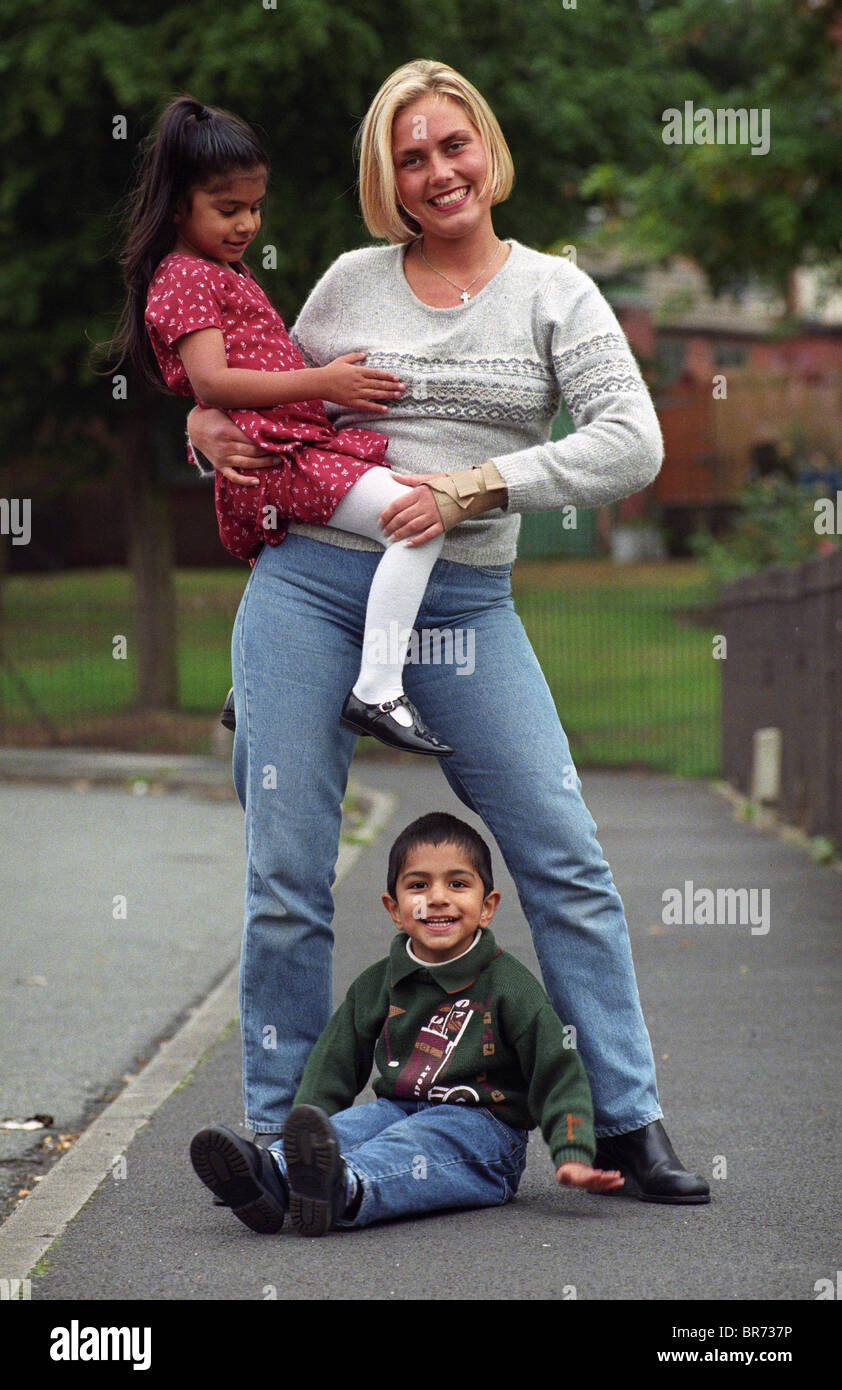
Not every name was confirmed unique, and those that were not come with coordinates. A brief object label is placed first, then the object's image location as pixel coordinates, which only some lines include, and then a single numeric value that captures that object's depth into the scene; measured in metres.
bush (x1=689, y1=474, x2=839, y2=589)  19.77
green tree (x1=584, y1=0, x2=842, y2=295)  17.17
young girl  3.53
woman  3.61
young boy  3.63
